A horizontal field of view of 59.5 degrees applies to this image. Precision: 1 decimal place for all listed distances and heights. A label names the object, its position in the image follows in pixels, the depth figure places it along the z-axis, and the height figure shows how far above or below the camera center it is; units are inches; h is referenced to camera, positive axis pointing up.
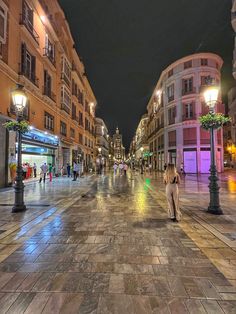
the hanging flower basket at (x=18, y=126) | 304.7 +57.9
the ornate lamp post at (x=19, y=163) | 288.2 +2.7
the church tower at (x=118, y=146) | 7074.3 +655.3
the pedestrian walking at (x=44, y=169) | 672.2 -13.5
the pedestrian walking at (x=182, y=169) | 1136.8 -23.6
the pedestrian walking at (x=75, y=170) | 777.6 -19.6
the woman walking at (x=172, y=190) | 245.9 -30.1
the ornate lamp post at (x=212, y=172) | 278.3 -10.1
